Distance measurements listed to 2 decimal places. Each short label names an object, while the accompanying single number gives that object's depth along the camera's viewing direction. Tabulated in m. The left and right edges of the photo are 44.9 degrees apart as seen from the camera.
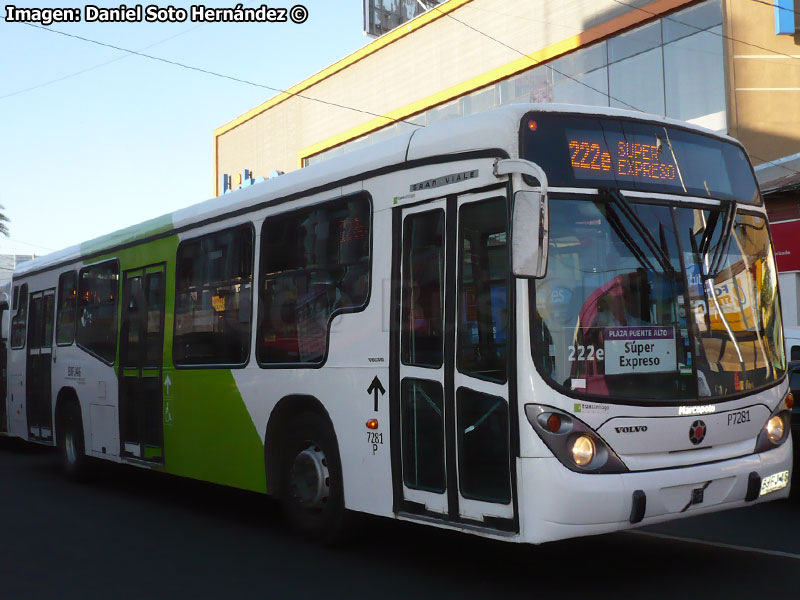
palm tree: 38.50
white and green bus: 5.82
